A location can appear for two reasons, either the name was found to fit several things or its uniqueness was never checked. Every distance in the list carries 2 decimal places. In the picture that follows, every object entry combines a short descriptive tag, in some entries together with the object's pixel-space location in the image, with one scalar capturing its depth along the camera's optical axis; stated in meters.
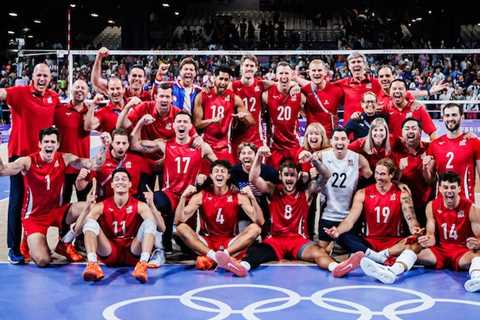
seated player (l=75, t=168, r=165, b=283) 6.33
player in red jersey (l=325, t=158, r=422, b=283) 6.55
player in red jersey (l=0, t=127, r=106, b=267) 6.48
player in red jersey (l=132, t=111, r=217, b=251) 6.95
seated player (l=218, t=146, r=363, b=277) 6.65
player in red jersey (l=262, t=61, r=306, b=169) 7.88
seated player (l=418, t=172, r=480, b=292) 6.24
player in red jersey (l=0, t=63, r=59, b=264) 6.72
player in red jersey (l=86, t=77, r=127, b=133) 7.62
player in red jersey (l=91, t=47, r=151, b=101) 7.94
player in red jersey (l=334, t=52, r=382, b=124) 8.16
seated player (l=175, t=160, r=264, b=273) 6.61
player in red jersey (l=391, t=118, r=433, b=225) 7.10
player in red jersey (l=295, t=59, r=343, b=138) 8.07
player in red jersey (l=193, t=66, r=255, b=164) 7.64
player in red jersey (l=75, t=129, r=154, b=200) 6.95
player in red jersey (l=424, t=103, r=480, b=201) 6.81
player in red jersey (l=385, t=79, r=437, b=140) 7.52
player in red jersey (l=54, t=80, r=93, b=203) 7.18
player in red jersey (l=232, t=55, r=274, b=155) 7.89
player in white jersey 6.95
